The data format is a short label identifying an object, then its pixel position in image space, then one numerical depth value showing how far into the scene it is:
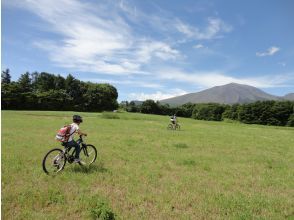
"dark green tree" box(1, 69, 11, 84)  100.95
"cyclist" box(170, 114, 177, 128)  26.78
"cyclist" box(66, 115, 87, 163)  8.34
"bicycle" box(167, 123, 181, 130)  27.25
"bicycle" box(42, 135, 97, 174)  8.06
